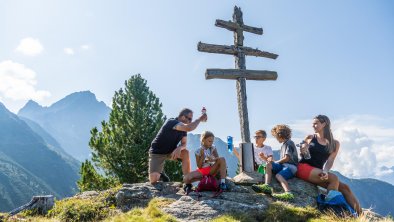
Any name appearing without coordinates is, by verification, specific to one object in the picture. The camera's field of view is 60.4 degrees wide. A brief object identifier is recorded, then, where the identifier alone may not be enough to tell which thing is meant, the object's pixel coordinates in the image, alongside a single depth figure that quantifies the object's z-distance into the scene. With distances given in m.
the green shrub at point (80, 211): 7.04
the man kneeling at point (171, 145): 7.85
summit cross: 10.03
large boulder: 6.44
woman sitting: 7.76
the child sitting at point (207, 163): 7.36
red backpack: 7.32
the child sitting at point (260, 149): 9.23
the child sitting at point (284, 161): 8.16
